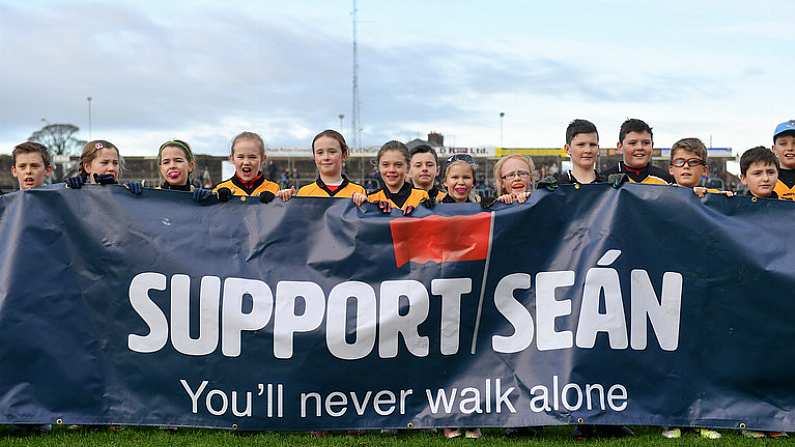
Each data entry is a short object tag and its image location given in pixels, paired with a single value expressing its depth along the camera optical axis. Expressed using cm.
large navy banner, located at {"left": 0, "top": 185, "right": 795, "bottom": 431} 473
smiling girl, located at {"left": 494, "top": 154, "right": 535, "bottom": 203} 548
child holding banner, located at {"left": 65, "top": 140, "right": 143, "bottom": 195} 562
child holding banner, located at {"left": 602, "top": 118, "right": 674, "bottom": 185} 579
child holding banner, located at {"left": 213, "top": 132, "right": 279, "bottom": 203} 570
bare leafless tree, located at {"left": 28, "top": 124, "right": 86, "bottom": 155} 7600
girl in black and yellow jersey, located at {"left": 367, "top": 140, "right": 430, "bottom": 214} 569
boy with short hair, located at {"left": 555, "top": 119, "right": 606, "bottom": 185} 530
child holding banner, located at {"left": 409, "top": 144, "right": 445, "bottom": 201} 616
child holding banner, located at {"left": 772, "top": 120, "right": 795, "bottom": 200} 595
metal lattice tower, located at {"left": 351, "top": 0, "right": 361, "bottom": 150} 5030
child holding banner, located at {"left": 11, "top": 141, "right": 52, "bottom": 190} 544
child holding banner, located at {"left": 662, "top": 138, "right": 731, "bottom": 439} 540
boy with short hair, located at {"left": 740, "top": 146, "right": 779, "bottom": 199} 527
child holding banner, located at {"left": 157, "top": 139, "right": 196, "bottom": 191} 545
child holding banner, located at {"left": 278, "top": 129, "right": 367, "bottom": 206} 559
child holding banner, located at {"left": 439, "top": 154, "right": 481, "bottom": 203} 594
